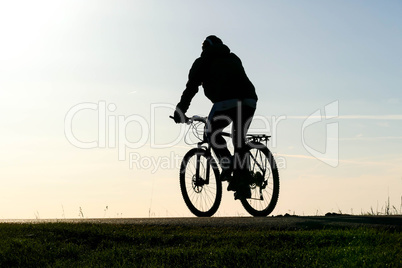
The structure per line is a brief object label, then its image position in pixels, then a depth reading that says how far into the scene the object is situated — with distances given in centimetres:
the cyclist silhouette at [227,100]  952
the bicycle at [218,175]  952
